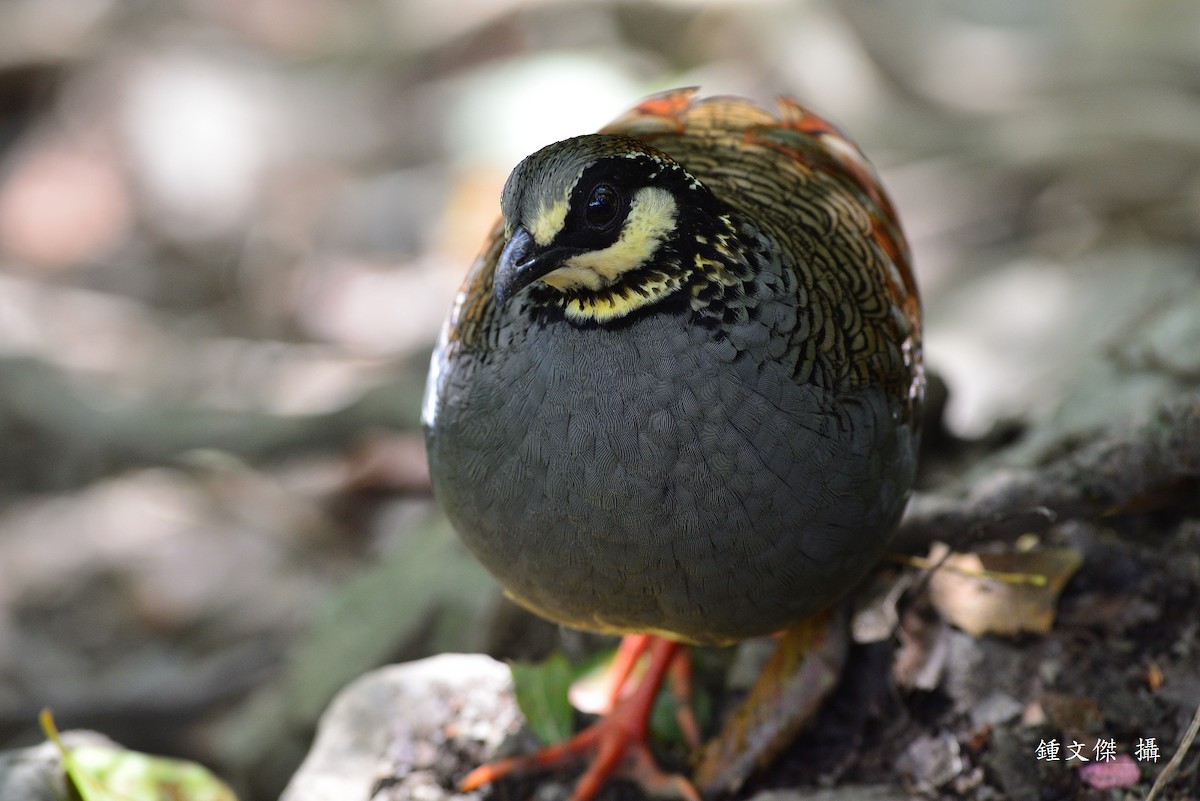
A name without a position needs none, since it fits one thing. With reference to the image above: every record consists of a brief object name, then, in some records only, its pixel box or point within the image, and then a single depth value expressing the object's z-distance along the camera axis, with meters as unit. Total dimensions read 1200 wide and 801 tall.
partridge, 5.50
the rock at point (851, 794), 6.58
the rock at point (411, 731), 7.41
